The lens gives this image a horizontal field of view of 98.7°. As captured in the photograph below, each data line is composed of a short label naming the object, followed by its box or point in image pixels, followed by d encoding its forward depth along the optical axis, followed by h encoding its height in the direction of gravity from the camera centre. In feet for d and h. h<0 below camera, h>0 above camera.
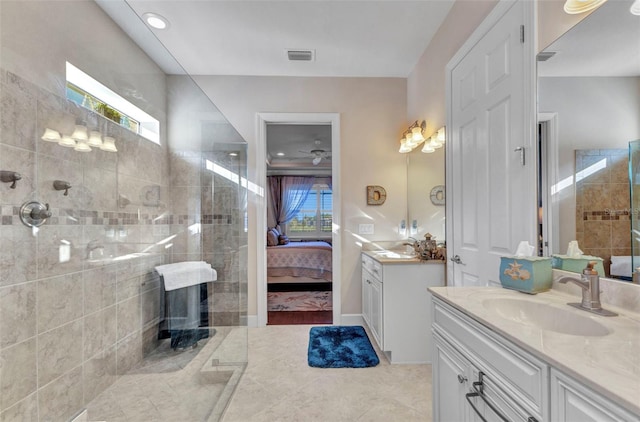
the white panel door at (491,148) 4.38 +1.21
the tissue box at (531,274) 3.74 -0.88
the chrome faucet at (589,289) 3.00 -0.88
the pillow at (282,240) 18.27 -1.86
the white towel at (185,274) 6.93 -1.60
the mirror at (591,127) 2.99 +1.02
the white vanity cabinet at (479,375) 2.31 -1.69
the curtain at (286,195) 23.04 +1.47
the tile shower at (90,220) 4.01 -0.14
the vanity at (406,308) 7.33 -2.57
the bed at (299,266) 15.14 -2.99
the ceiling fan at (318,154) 17.98 +3.97
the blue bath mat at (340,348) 7.27 -4.01
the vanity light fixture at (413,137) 8.55 +2.45
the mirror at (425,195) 7.58 +0.53
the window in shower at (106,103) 4.91 +2.20
